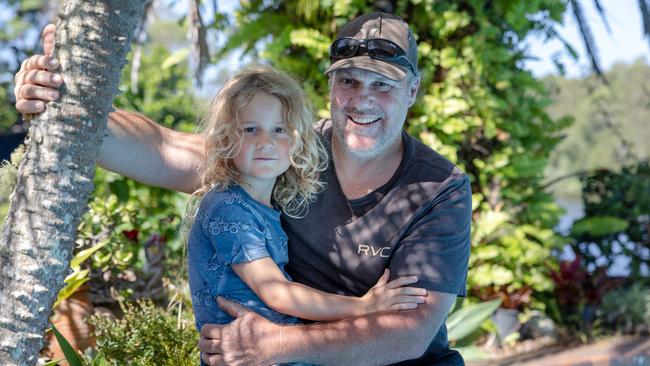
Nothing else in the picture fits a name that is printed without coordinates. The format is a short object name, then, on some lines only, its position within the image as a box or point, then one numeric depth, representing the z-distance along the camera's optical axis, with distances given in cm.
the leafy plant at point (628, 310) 714
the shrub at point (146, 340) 341
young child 262
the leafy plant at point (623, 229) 761
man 280
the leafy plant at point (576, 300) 712
